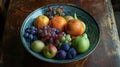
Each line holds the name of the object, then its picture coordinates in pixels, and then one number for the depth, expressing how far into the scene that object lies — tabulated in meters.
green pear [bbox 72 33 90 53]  0.83
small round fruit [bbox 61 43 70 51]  0.82
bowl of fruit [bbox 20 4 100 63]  0.83
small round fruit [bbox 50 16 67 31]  0.89
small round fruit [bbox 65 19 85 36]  0.87
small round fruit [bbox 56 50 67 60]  0.81
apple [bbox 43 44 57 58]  0.82
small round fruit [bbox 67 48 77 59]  0.82
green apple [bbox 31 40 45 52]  0.84
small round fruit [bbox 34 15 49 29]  0.91
